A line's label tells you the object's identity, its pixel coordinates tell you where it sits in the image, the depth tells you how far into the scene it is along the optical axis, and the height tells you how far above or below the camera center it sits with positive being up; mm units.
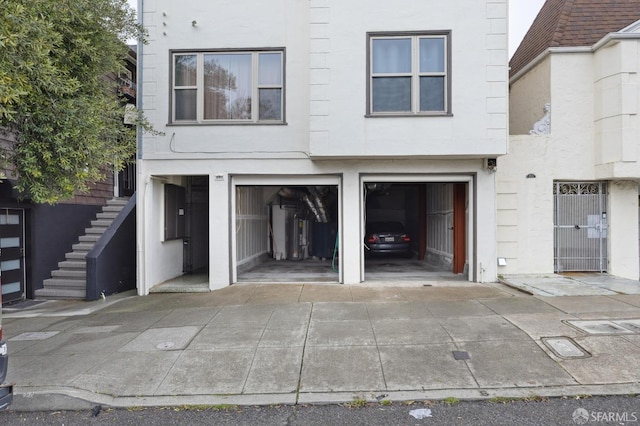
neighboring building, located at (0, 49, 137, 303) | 8133 -633
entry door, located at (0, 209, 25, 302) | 8062 -779
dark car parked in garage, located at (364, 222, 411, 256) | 12609 -855
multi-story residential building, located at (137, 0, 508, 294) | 7852 +2182
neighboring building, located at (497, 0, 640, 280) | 9094 +669
